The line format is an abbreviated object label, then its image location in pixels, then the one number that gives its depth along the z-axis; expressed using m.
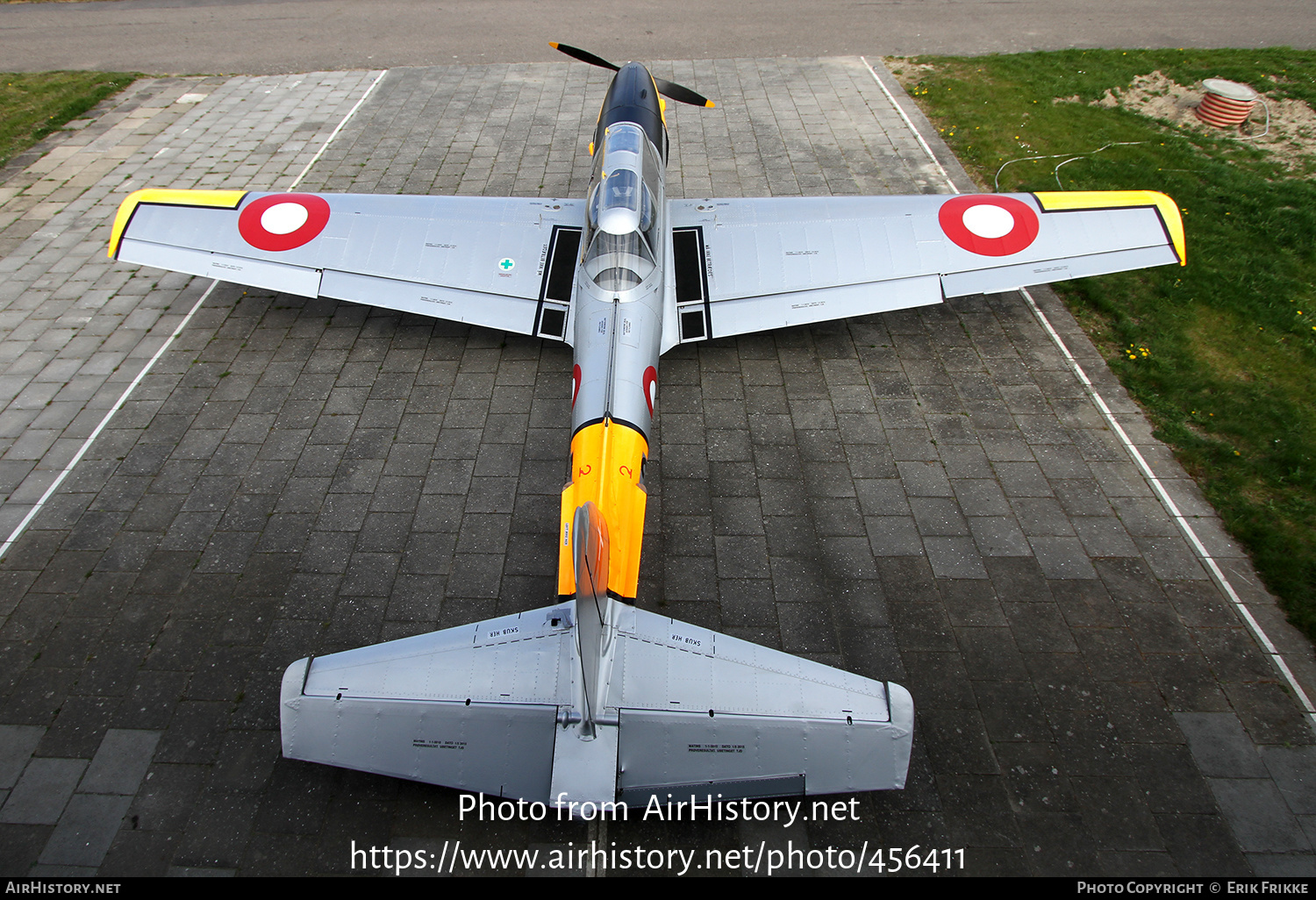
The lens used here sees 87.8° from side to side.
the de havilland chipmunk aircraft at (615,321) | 5.12
